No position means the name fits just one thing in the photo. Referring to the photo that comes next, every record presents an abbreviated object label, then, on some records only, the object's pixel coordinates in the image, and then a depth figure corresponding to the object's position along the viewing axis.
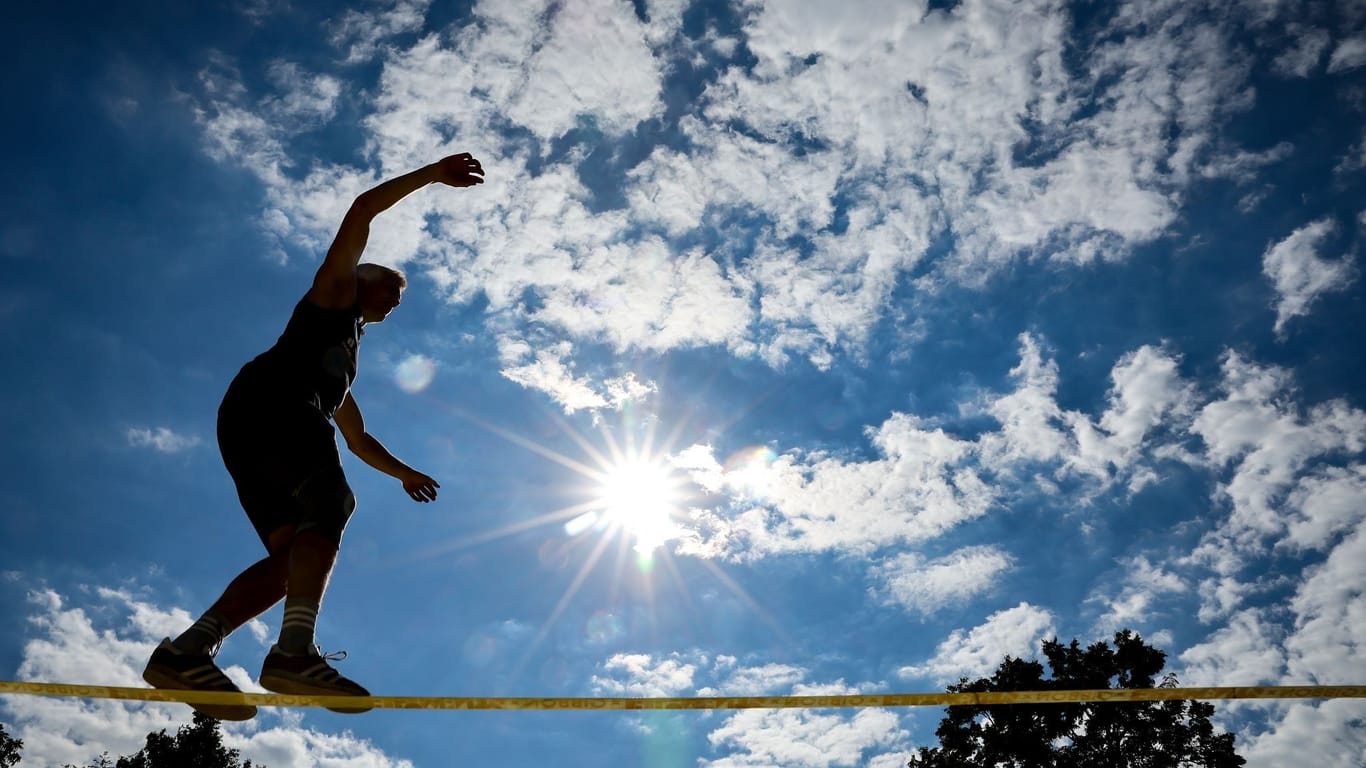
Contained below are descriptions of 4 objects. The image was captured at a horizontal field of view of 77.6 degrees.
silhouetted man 3.52
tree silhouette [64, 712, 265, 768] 35.34
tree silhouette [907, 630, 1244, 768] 32.22
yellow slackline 3.45
